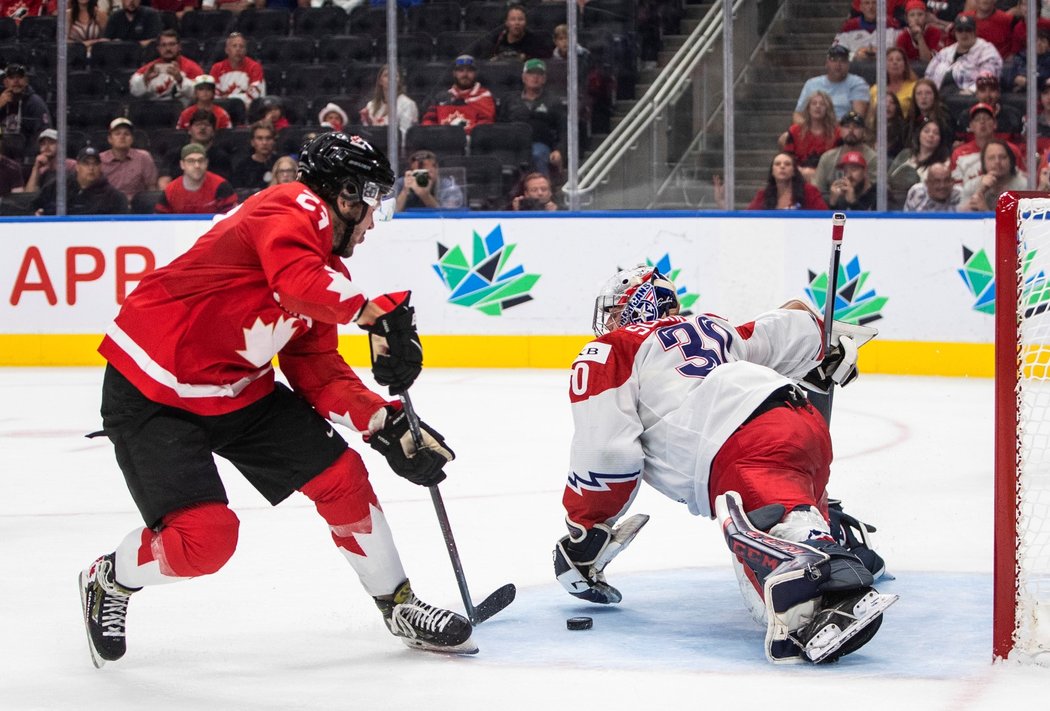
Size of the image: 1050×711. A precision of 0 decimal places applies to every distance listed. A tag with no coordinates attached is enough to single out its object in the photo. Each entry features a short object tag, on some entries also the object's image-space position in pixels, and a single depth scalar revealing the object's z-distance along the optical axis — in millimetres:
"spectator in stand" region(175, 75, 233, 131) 18094
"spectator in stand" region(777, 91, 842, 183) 16016
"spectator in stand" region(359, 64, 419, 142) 17219
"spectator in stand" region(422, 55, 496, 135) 17219
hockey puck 6453
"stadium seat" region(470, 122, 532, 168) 17047
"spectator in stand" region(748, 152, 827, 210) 16203
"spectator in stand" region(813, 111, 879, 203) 15859
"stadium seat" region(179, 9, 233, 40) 18625
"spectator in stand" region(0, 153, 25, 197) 18000
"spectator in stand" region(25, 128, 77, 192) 17891
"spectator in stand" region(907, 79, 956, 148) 15578
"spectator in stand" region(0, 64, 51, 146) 17906
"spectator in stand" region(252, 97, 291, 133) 17859
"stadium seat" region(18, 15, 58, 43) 17969
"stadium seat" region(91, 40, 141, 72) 18078
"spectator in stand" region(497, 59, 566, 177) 16891
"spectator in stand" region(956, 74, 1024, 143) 15273
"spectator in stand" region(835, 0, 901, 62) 15734
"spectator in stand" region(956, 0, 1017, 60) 15422
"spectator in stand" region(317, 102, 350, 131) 17641
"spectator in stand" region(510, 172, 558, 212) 17031
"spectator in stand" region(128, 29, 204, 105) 18297
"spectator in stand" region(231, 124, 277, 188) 17734
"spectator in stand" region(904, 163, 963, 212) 15508
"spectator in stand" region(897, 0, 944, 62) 15750
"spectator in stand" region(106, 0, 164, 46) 18516
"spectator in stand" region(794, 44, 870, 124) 15891
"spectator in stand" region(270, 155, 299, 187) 17219
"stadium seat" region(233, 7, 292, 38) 18437
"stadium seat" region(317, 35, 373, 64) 17578
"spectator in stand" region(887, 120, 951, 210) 15547
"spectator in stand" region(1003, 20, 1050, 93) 15180
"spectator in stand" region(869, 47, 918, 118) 15695
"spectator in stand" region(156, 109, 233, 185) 17937
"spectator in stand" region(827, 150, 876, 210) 15898
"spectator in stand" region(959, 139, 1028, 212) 15195
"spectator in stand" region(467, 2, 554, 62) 17016
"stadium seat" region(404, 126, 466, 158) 17219
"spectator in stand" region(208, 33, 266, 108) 18219
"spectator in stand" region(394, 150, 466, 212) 17234
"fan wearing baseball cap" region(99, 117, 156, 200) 17953
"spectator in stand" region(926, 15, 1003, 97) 15508
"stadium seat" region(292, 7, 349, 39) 17937
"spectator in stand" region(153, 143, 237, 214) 17891
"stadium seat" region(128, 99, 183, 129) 18156
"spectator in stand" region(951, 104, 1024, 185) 15297
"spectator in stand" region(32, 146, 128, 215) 17828
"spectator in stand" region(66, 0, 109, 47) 17969
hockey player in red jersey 5652
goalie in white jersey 5664
